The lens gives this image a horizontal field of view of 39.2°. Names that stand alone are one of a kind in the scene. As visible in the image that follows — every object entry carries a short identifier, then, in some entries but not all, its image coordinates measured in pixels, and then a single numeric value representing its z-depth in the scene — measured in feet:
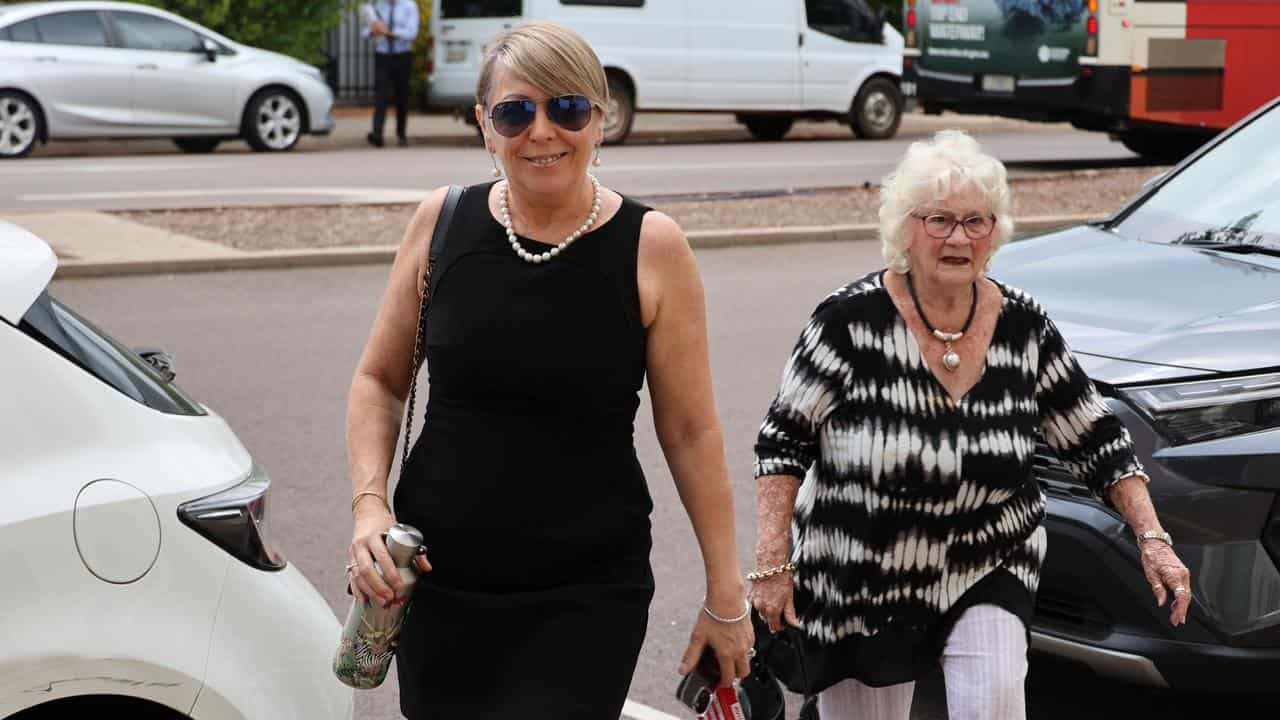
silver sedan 57.41
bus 55.83
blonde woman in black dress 8.82
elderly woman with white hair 10.86
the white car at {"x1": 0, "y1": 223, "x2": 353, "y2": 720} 8.85
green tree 71.05
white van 66.39
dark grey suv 12.99
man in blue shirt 68.03
